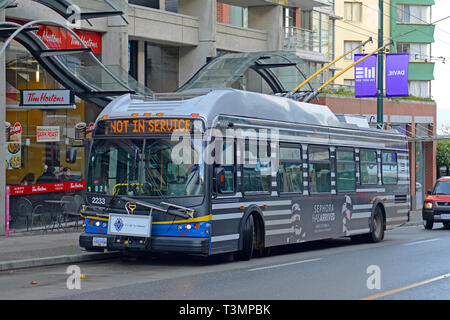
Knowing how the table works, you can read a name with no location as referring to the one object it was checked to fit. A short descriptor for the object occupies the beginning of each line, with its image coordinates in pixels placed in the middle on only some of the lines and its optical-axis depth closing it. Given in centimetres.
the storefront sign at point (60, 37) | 2428
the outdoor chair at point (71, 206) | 2328
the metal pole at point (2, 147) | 2206
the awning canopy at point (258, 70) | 2931
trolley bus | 1527
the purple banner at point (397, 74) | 3350
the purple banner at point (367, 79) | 3381
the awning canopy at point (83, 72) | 2363
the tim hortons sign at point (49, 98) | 2302
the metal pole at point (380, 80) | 3169
